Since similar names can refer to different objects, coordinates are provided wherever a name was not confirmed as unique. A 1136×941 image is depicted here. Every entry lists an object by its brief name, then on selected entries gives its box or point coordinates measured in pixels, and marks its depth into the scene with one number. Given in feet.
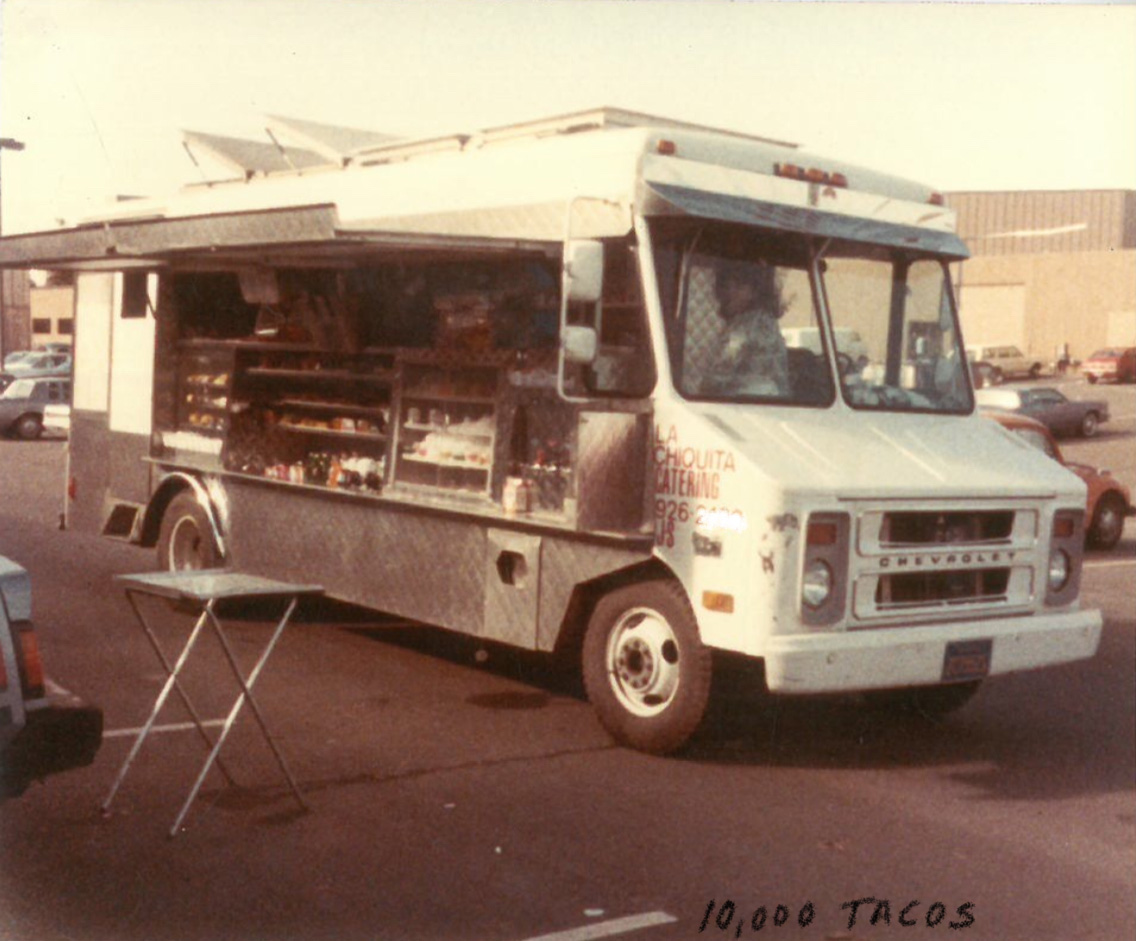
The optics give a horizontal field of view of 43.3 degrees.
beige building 208.74
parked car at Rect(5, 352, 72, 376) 133.49
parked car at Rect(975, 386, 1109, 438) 109.09
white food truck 22.17
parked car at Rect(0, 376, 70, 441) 106.42
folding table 18.80
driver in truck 23.72
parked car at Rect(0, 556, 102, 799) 15.40
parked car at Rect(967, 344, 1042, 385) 171.01
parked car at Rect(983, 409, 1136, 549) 54.49
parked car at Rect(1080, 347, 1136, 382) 163.43
